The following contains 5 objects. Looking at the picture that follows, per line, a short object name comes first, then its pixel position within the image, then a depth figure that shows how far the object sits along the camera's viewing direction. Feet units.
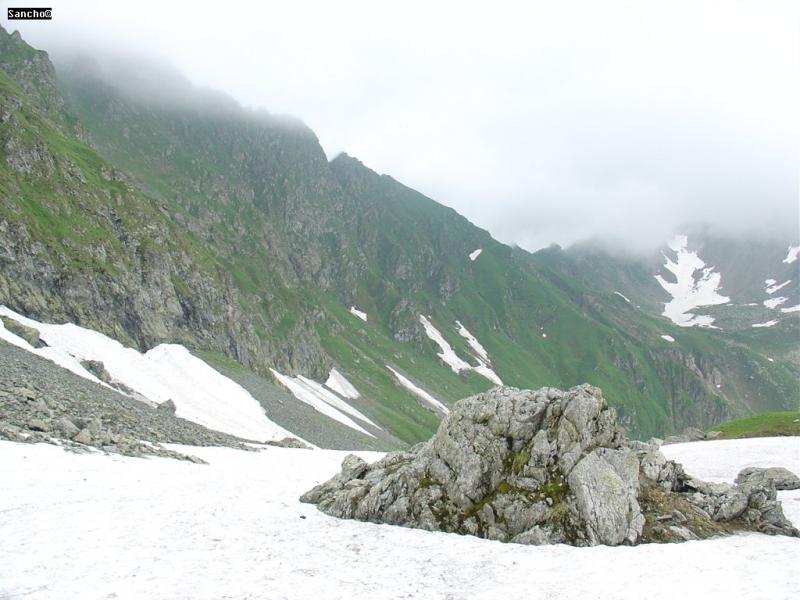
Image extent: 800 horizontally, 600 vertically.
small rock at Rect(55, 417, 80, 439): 98.32
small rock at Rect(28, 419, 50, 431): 96.12
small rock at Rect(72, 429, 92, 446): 95.91
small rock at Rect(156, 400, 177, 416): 184.96
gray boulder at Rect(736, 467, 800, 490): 93.61
